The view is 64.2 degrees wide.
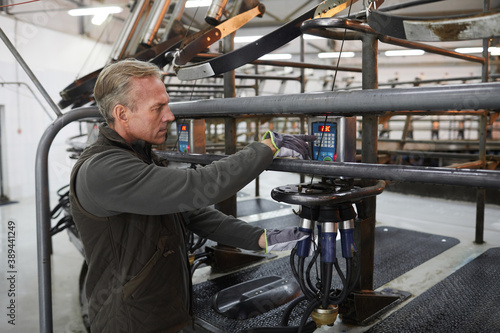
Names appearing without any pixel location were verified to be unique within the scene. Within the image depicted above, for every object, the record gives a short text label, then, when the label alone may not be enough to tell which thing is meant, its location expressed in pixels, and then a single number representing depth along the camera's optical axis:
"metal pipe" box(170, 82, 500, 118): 0.85
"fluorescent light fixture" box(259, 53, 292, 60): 9.26
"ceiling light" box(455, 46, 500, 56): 8.03
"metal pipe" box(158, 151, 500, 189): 0.91
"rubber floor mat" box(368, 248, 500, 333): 1.71
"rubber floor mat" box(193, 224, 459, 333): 1.81
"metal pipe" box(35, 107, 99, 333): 1.61
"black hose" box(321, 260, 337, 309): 1.20
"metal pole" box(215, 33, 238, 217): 2.55
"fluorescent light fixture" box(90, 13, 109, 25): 5.56
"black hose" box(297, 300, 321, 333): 1.26
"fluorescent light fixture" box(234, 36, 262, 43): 7.50
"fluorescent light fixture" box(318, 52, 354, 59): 8.60
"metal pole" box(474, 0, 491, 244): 2.85
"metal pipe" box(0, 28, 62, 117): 2.12
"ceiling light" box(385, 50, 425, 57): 8.67
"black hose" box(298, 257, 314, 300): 1.22
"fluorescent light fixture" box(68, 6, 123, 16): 4.84
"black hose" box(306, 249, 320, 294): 1.22
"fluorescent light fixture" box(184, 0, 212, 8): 5.31
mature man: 1.07
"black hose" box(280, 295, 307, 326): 1.37
